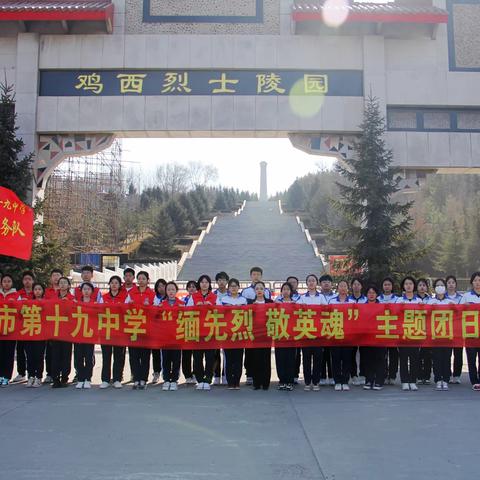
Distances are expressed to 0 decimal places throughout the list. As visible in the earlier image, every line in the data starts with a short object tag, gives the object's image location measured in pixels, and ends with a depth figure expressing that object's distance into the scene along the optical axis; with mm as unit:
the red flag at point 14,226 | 7008
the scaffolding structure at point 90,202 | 25156
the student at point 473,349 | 5902
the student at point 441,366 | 5848
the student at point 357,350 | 6121
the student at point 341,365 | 5879
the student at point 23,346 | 6285
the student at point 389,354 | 6148
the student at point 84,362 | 5914
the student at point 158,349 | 6277
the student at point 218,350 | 6219
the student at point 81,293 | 6328
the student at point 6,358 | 6117
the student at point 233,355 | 5844
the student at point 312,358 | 5855
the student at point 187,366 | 6168
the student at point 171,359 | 5867
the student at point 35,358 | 6012
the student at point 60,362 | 5898
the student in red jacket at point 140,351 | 5883
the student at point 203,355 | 5871
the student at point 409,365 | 5836
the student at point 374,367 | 5855
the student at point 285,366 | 5840
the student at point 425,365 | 6168
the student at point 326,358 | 6184
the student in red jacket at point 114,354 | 5938
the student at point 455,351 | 6219
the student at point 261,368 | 5852
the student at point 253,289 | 6398
